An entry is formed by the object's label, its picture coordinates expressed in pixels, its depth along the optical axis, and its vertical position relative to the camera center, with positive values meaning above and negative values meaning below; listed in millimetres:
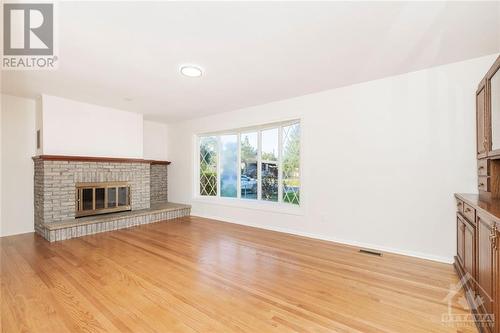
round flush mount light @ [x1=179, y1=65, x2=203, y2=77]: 2871 +1228
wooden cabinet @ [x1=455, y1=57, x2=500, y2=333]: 1451 -432
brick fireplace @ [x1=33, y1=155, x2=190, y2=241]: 3951 -479
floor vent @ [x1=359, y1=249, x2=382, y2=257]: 3068 -1161
